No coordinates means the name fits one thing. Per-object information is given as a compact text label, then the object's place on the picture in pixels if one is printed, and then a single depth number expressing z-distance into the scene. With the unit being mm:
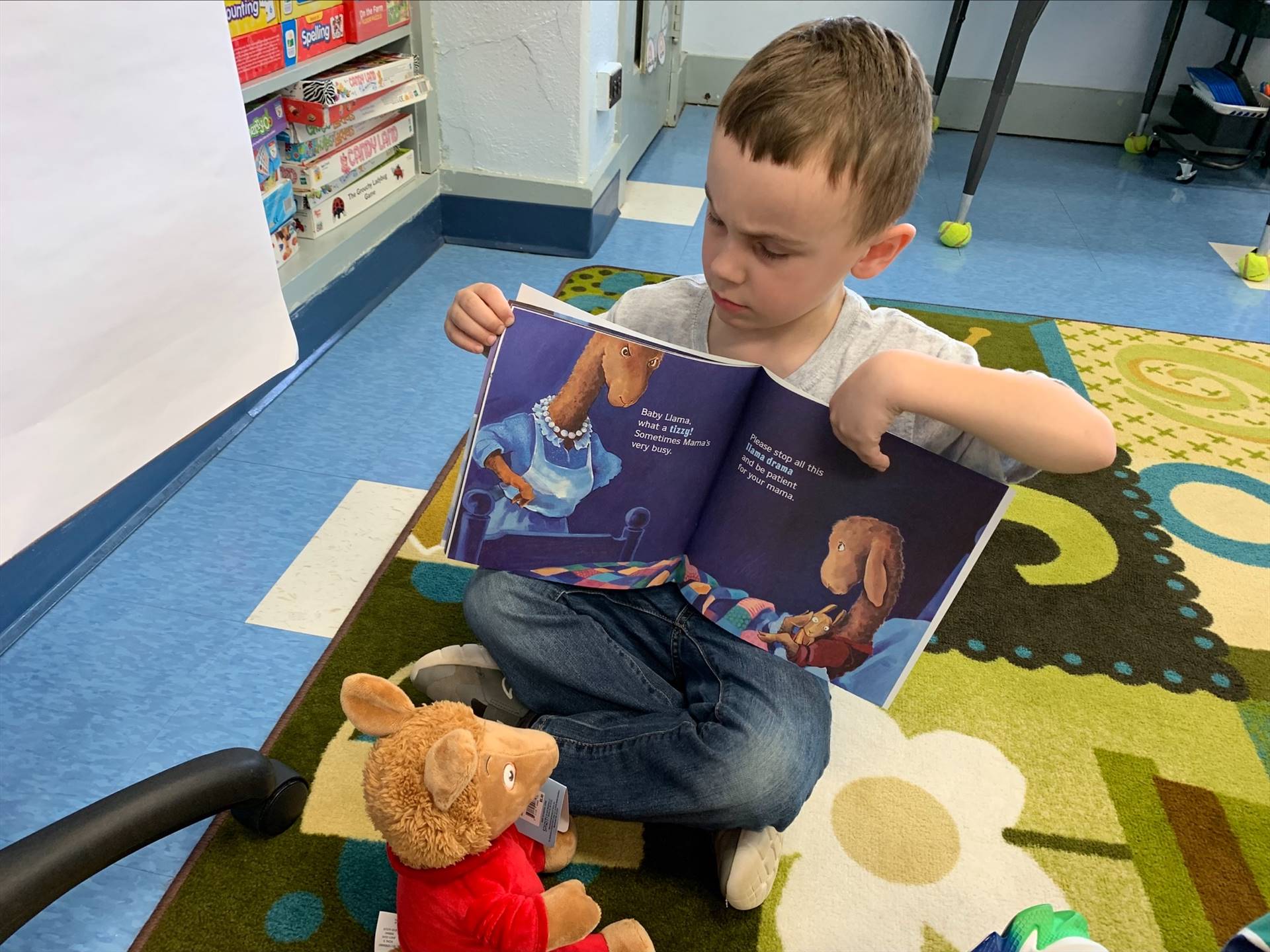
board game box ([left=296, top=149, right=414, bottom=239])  1368
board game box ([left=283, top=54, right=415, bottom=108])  1268
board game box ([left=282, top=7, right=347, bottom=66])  1214
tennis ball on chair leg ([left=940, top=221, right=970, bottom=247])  1956
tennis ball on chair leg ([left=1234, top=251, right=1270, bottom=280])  1879
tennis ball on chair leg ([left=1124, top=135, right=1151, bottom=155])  2658
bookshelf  1261
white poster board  314
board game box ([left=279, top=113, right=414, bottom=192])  1334
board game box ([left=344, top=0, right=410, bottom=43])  1338
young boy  562
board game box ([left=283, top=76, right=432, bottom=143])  1299
